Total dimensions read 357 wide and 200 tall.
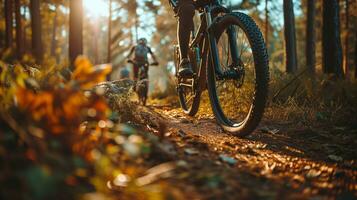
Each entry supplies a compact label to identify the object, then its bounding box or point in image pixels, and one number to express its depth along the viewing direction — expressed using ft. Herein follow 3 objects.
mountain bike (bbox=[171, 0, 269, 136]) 9.18
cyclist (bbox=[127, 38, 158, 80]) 36.78
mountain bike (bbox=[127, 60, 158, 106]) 31.12
